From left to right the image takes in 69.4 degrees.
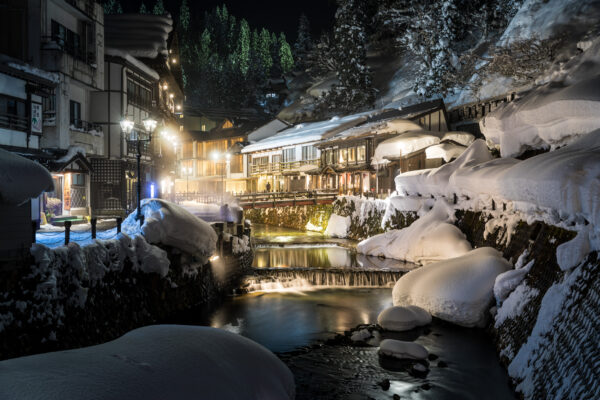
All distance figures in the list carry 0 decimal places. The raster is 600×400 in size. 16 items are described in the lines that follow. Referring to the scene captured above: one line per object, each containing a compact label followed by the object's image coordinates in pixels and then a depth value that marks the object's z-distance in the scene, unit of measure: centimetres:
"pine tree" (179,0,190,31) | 10454
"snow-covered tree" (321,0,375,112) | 5869
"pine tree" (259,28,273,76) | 9303
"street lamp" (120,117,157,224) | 1503
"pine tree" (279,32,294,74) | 9400
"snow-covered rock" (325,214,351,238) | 3538
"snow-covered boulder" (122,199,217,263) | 1436
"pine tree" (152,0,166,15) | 10356
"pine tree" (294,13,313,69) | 8544
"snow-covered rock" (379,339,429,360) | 1141
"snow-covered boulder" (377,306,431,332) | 1355
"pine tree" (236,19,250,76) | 9292
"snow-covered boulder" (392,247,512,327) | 1307
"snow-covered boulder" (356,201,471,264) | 2039
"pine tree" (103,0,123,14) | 9358
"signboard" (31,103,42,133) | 2033
